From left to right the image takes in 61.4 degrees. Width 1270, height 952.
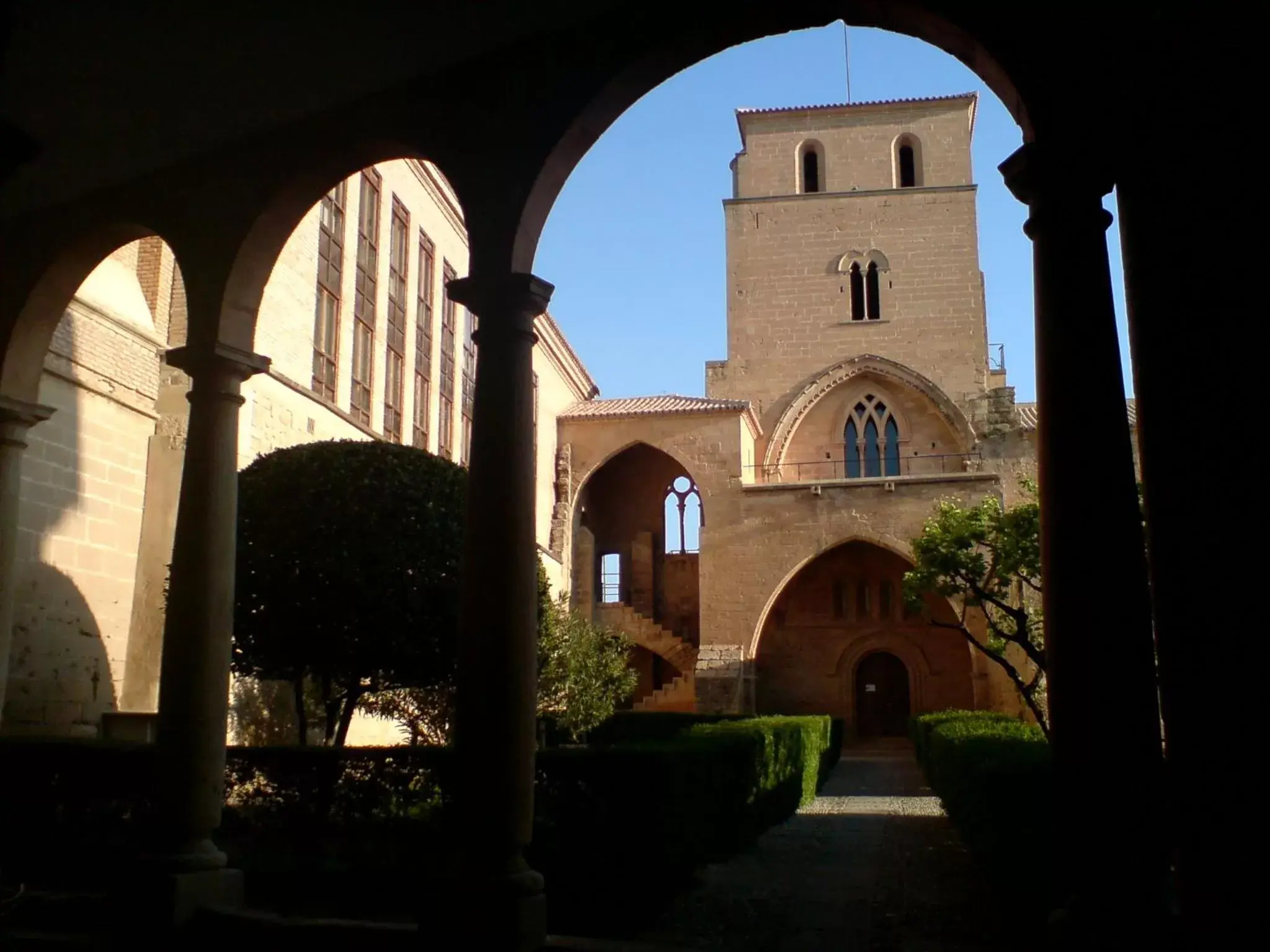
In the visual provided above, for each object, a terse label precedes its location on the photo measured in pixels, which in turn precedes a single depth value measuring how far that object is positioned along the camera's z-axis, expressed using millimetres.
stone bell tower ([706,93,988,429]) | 30984
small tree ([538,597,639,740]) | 16625
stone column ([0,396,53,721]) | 6734
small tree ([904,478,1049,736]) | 14859
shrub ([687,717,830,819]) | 11164
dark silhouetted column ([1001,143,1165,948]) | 3588
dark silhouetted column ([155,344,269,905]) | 5406
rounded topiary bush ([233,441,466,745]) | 9219
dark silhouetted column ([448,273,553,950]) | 4441
